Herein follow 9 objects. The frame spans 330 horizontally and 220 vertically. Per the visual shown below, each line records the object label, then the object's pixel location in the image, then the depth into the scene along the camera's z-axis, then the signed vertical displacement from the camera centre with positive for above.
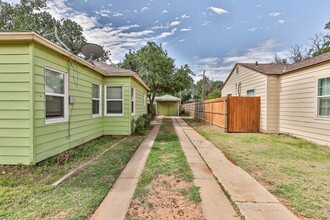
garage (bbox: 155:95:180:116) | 30.03 -0.03
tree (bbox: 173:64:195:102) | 23.42 +3.44
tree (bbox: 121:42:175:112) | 20.55 +4.40
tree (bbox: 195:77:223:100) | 51.04 +6.00
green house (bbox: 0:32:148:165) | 4.42 +0.19
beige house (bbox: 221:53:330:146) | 7.58 +0.58
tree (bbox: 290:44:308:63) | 30.59 +8.48
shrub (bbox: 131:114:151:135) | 10.12 -0.95
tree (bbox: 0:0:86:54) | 18.62 +8.44
